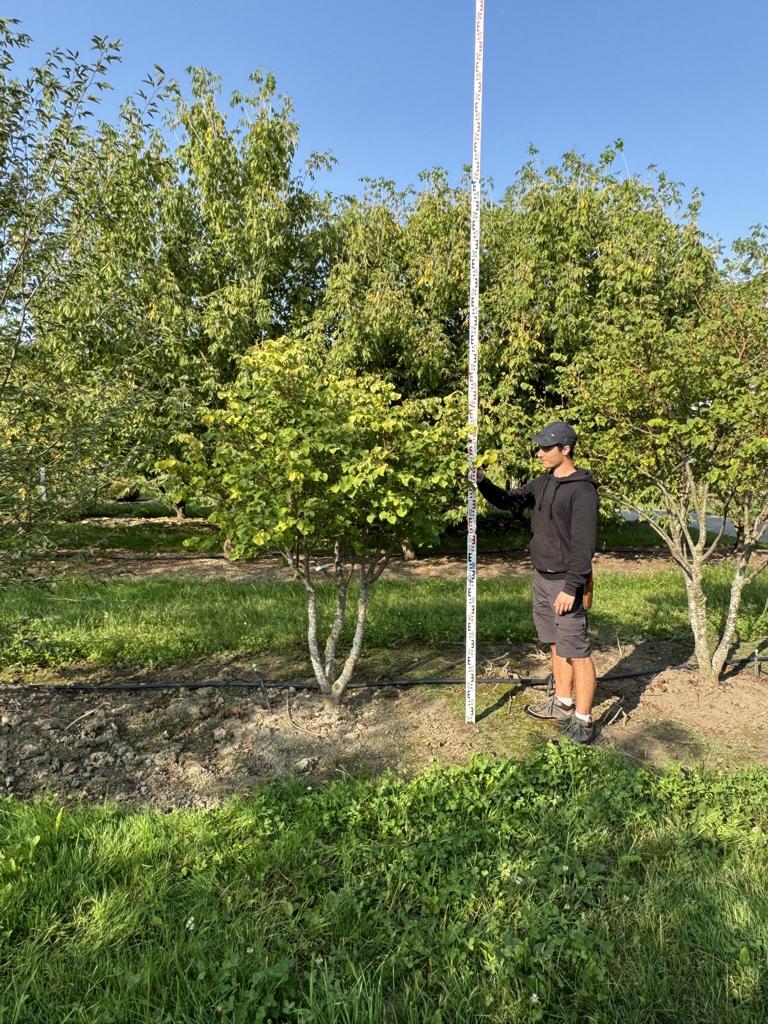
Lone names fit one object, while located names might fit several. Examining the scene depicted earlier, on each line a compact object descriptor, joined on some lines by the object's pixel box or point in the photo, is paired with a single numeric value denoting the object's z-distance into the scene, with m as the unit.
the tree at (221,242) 9.38
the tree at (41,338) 2.94
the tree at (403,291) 9.61
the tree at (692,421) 4.16
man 3.61
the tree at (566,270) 9.55
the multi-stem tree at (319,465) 3.44
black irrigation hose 4.39
